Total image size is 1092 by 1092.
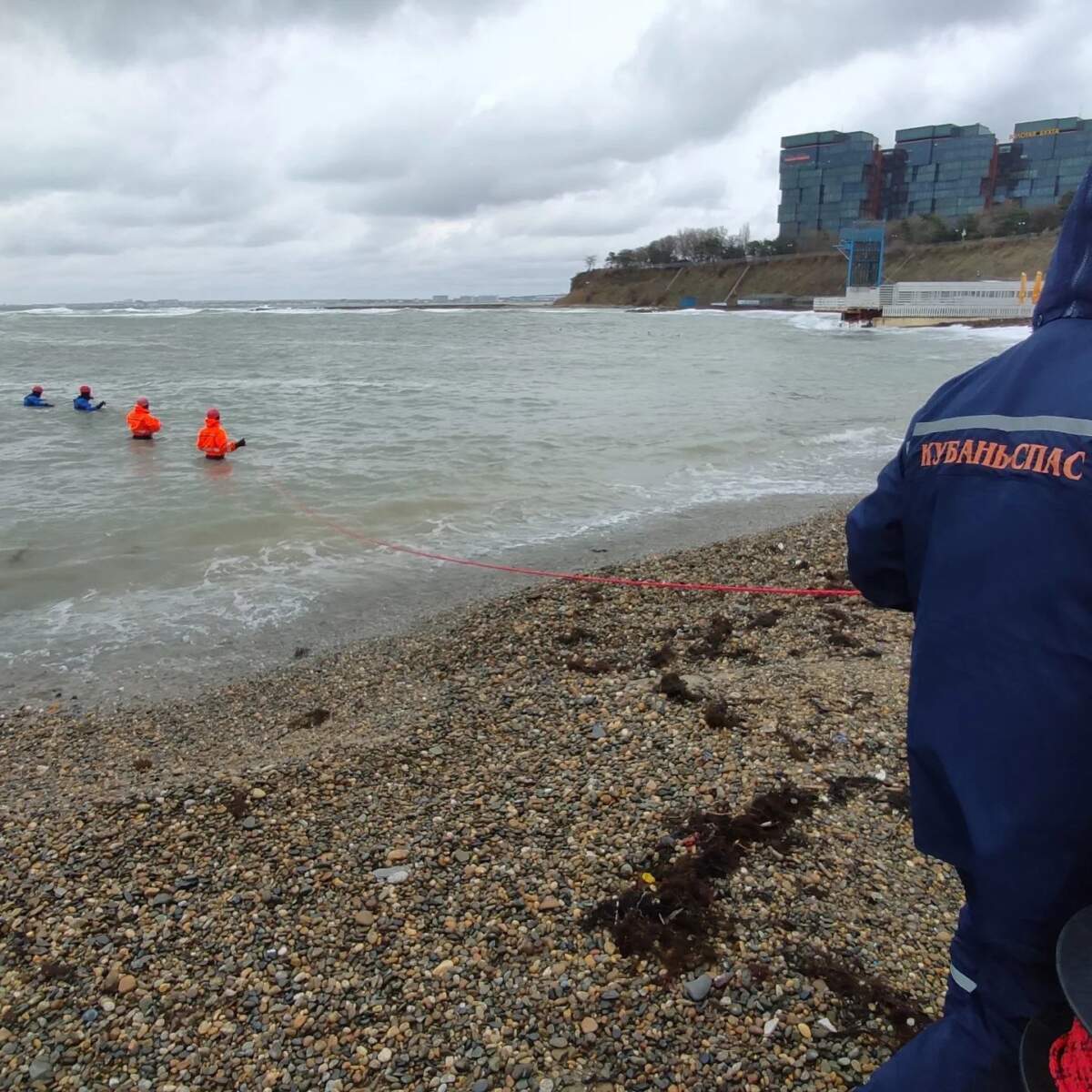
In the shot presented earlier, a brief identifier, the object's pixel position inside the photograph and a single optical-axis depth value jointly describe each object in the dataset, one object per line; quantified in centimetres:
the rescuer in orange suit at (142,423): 1920
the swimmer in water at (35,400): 2388
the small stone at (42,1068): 289
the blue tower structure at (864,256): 9725
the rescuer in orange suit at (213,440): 1698
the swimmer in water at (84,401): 2236
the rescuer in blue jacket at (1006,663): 149
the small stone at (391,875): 379
